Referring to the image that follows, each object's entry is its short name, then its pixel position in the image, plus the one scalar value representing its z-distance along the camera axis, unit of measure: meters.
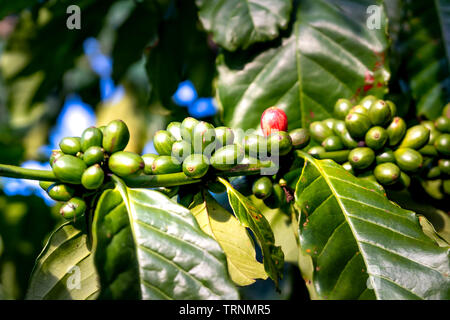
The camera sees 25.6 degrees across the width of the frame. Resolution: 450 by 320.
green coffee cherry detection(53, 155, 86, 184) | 0.47
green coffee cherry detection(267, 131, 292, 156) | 0.50
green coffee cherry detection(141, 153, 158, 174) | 0.50
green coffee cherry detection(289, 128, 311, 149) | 0.52
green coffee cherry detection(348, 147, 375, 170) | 0.52
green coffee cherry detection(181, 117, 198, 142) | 0.50
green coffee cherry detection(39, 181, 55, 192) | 0.49
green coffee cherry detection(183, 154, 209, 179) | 0.48
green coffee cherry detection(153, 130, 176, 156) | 0.50
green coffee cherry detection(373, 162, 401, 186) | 0.52
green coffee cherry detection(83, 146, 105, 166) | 0.48
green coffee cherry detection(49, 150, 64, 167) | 0.49
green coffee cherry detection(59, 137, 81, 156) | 0.49
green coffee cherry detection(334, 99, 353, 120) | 0.55
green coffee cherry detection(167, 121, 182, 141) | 0.51
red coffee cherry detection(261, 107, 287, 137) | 0.52
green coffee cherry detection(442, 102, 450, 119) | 0.59
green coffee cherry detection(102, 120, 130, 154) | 0.49
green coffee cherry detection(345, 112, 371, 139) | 0.52
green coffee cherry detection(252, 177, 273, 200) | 0.51
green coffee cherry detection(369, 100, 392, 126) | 0.52
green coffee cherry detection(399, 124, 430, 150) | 0.53
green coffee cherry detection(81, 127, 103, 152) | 0.49
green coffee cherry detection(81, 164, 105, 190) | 0.47
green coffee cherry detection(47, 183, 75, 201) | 0.48
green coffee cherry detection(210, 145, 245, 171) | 0.49
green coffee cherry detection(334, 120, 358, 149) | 0.53
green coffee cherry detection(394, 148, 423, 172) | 0.52
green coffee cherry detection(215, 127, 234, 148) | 0.50
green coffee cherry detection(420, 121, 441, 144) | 0.55
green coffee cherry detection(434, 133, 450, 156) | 0.54
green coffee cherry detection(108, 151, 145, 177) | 0.48
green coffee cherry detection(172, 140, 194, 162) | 0.49
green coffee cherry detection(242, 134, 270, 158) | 0.50
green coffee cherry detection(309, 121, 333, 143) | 0.54
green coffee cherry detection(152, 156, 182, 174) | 0.49
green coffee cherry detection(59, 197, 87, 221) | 0.48
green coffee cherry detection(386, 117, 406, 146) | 0.53
